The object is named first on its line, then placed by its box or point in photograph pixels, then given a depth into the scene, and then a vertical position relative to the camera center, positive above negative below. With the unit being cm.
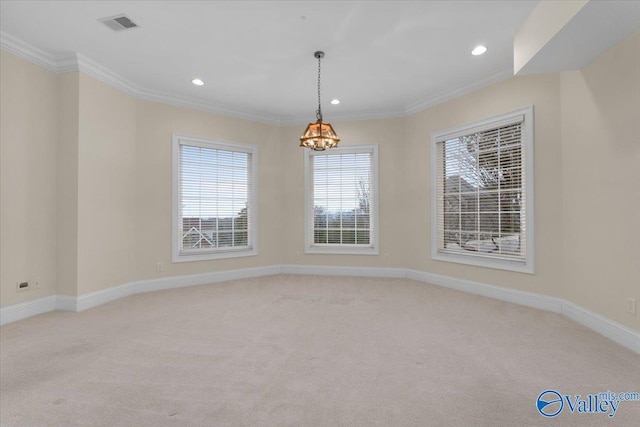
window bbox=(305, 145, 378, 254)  570 +30
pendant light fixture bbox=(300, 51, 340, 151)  349 +92
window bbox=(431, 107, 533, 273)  392 +33
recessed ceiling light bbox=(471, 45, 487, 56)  351 +192
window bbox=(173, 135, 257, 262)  506 +30
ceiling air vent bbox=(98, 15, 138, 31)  299 +193
